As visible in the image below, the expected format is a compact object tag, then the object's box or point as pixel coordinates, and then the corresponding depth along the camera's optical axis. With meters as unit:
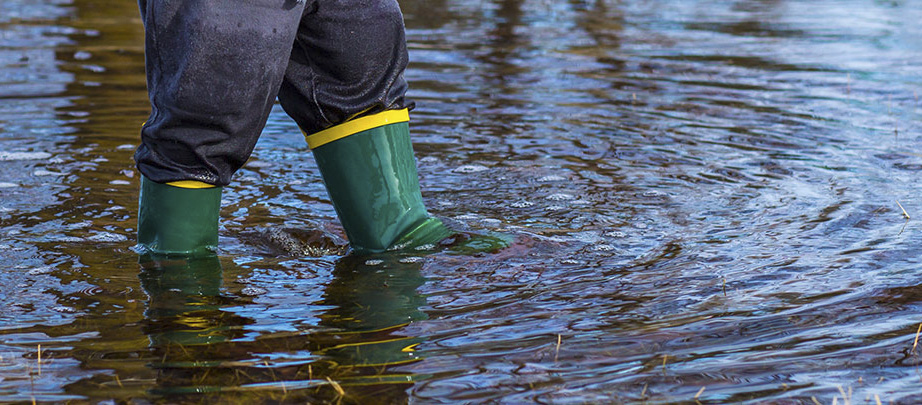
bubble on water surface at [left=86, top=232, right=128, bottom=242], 5.95
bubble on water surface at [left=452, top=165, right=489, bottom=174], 7.80
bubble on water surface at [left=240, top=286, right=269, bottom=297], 5.02
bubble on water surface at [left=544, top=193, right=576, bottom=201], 6.96
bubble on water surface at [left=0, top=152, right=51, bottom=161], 7.89
